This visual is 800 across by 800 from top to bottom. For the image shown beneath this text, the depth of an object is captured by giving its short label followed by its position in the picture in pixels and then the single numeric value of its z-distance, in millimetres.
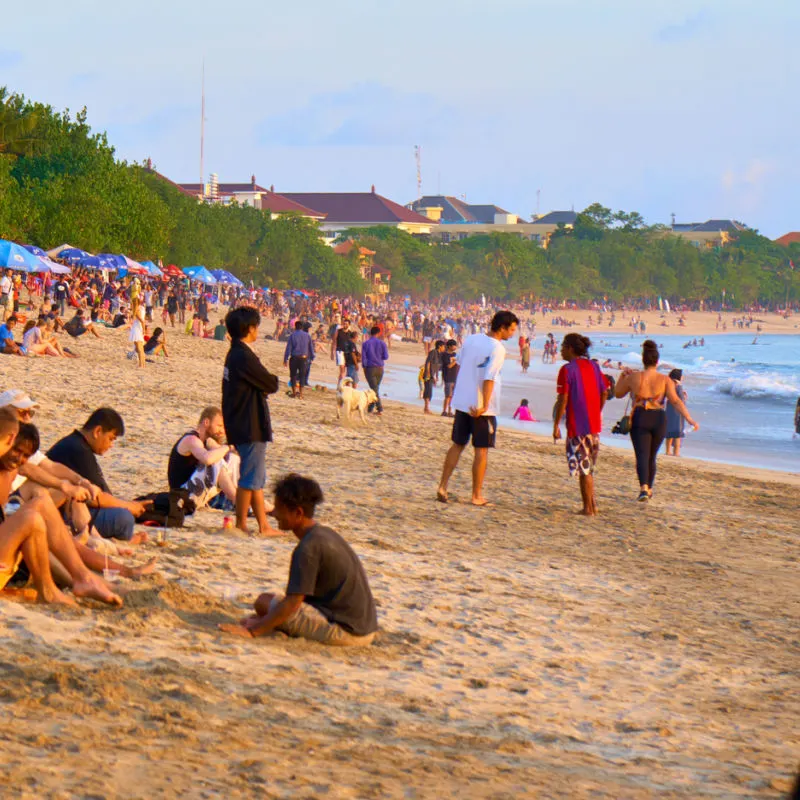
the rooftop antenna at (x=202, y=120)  94125
